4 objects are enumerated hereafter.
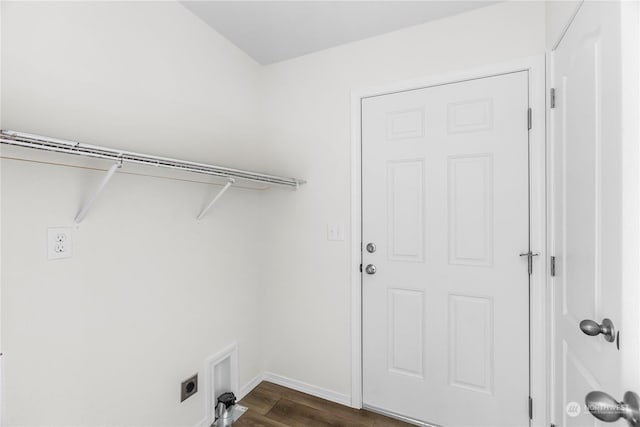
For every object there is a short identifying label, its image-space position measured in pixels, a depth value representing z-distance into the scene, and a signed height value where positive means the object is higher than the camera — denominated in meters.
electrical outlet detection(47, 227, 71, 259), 1.13 -0.12
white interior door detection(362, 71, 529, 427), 1.60 -0.25
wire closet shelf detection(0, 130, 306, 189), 0.87 +0.20
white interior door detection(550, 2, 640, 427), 0.80 -0.01
